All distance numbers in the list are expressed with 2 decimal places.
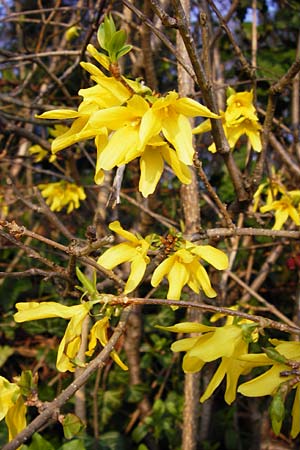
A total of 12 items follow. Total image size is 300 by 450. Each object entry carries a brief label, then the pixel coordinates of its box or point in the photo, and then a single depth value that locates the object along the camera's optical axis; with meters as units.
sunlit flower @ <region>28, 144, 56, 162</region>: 0.62
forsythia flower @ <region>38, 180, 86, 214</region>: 0.61
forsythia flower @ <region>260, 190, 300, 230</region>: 0.47
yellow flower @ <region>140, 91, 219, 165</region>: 0.31
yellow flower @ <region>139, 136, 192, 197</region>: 0.33
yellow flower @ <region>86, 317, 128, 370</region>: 0.33
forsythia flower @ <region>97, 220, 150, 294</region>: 0.35
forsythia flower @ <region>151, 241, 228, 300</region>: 0.35
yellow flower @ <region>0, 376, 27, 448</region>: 0.33
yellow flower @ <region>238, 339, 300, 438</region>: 0.30
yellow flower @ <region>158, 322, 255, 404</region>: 0.31
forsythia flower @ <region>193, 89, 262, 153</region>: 0.40
